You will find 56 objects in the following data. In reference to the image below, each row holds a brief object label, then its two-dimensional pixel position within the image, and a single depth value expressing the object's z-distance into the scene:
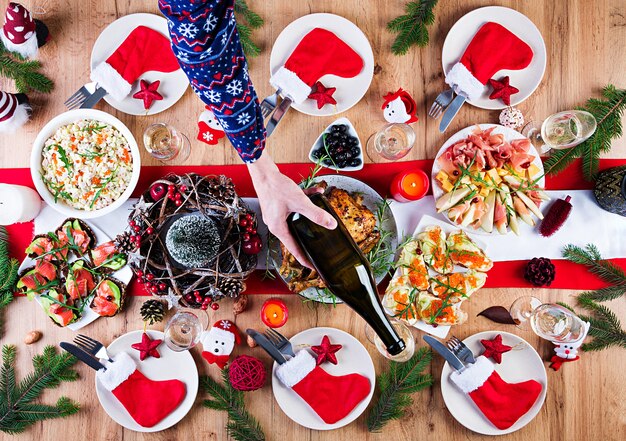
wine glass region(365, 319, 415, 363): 1.49
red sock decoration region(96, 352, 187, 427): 1.51
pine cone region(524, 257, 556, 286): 1.51
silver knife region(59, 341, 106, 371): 1.50
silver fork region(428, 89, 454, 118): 1.52
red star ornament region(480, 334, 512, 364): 1.51
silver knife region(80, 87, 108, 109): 1.54
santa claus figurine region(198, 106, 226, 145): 1.53
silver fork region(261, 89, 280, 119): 1.52
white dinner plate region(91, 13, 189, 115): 1.53
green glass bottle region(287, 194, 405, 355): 1.12
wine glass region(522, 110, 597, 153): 1.48
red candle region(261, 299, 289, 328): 1.50
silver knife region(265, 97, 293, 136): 1.52
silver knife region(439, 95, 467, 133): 1.52
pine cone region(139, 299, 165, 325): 1.50
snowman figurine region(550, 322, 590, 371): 1.51
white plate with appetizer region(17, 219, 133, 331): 1.51
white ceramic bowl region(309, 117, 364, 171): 1.49
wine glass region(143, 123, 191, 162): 1.53
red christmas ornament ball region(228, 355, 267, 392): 1.45
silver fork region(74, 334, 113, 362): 1.52
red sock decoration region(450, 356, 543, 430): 1.50
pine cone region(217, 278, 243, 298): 1.34
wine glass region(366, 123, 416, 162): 1.50
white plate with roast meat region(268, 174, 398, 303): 1.37
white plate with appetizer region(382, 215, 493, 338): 1.47
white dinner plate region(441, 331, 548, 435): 1.52
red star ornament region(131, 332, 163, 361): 1.52
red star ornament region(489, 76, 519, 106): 1.50
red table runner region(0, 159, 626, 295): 1.56
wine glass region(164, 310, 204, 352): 1.48
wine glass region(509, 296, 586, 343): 1.46
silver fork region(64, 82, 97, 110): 1.54
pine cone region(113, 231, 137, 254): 1.33
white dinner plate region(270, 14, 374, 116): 1.52
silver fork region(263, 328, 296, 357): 1.50
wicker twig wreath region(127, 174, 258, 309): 1.30
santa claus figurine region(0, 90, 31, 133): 1.50
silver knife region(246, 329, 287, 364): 1.49
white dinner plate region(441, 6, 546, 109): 1.53
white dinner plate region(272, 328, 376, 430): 1.51
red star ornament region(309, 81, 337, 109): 1.50
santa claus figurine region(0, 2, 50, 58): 1.47
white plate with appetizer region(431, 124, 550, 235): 1.46
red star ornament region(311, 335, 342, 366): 1.50
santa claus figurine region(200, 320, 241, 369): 1.50
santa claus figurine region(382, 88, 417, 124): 1.50
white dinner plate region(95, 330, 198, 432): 1.52
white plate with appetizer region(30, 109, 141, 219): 1.47
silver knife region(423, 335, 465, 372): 1.50
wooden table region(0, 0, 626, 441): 1.56
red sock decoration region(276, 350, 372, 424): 1.49
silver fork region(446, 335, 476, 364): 1.50
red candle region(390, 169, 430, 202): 1.45
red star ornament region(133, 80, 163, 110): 1.51
